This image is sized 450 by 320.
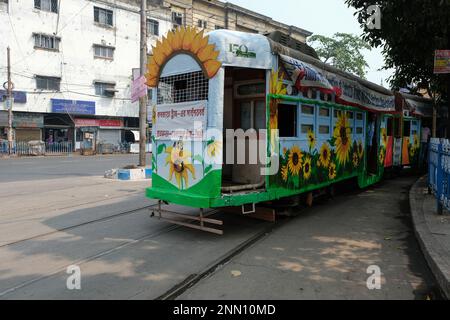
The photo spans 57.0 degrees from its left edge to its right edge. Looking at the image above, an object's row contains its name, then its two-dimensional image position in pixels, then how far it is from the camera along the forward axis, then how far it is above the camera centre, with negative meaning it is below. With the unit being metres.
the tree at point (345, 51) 48.47 +10.95
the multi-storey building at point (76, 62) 31.06 +6.51
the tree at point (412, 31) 8.41 +2.55
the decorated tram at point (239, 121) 6.40 +0.41
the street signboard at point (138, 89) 15.17 +1.95
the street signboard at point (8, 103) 29.25 +2.70
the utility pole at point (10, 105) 29.44 +2.54
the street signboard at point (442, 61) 7.86 +1.60
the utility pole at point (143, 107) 16.30 +1.42
